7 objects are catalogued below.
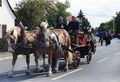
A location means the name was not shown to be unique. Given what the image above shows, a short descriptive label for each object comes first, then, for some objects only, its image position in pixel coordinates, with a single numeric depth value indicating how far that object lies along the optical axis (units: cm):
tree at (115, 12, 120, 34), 14098
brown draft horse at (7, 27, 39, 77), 1420
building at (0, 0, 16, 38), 4488
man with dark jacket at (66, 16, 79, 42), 1853
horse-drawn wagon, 1853
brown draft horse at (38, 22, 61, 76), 1496
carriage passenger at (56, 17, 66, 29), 1752
